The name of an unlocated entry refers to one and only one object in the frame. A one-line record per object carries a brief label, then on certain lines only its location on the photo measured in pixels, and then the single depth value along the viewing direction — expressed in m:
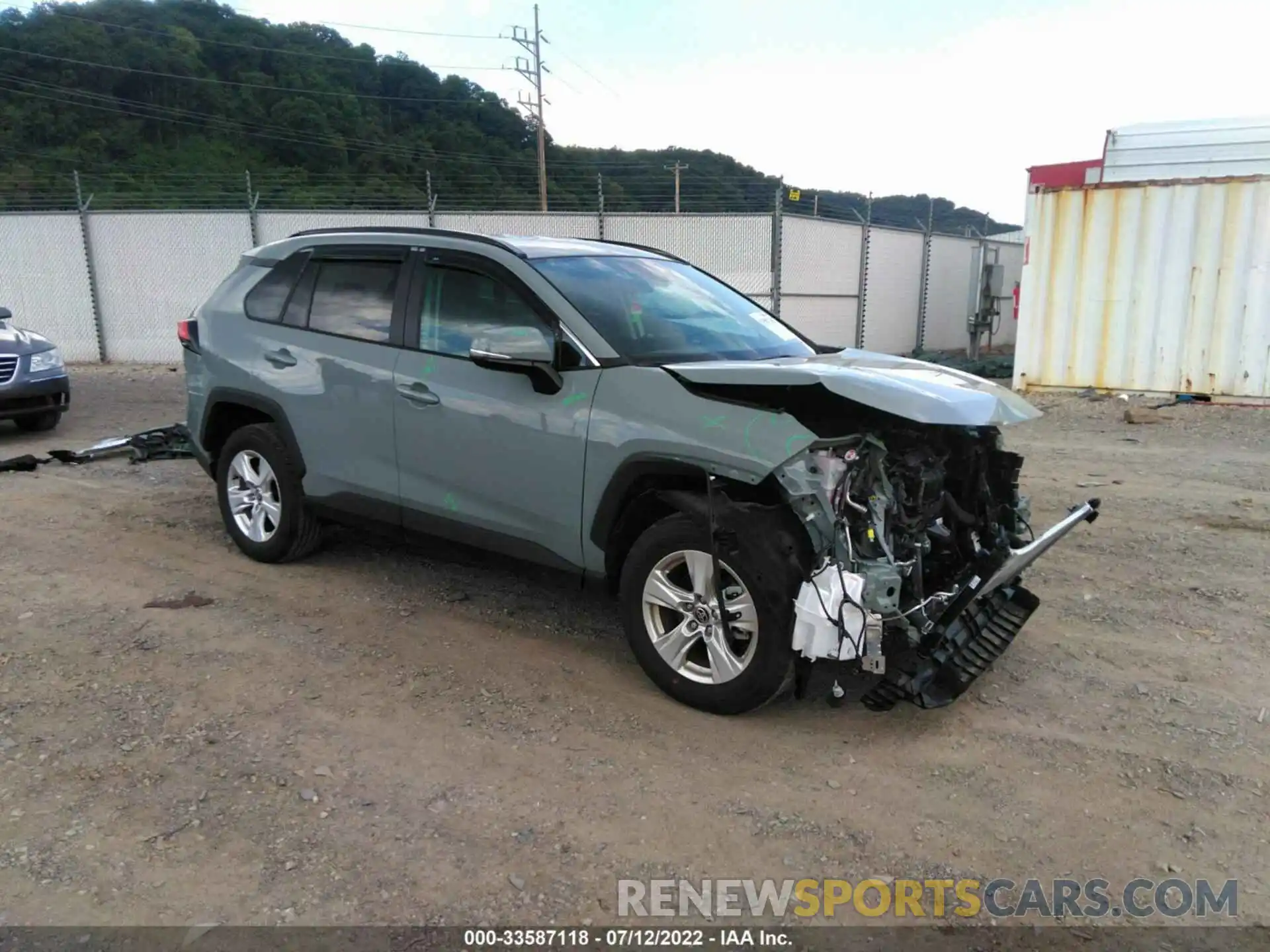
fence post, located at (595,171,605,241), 14.60
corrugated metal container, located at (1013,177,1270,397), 10.71
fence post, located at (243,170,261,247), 15.09
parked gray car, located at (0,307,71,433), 8.45
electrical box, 16.92
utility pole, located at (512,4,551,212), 42.66
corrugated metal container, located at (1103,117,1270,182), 12.42
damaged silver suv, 3.23
